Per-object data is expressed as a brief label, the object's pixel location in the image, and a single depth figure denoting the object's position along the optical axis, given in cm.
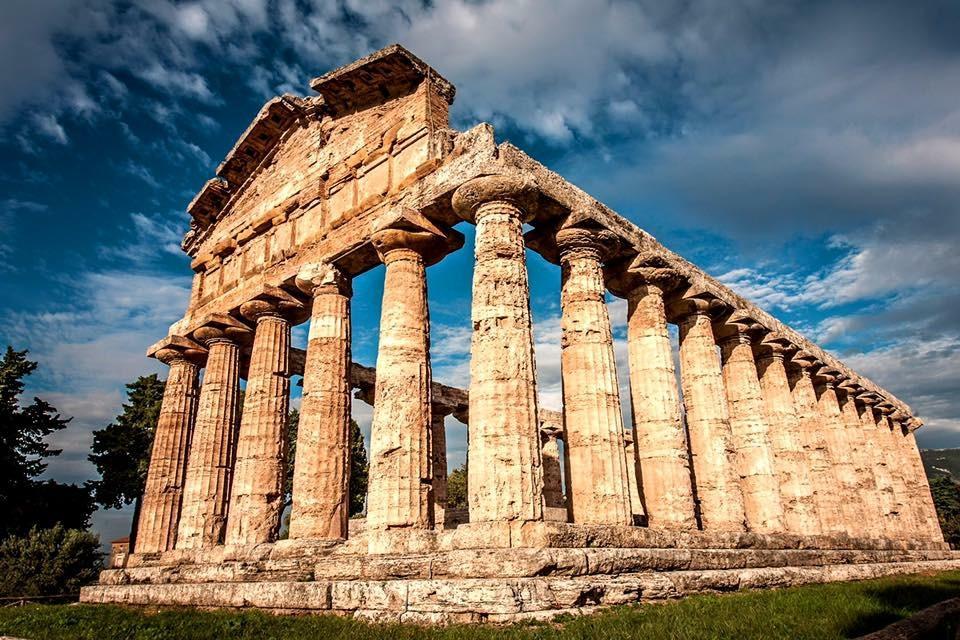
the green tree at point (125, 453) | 3041
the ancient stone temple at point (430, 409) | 998
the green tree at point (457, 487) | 4284
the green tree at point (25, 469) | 2698
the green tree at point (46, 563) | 2159
